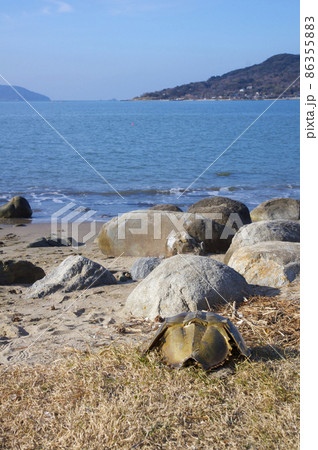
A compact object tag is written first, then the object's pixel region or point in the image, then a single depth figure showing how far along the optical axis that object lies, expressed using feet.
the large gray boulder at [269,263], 17.87
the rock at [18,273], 22.49
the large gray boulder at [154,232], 26.86
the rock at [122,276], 22.08
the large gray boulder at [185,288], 15.69
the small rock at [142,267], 22.17
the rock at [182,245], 25.62
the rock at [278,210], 39.70
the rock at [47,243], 31.09
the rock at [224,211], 30.81
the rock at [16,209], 43.57
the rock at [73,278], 20.30
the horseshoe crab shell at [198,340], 11.50
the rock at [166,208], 34.94
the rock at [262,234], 22.74
